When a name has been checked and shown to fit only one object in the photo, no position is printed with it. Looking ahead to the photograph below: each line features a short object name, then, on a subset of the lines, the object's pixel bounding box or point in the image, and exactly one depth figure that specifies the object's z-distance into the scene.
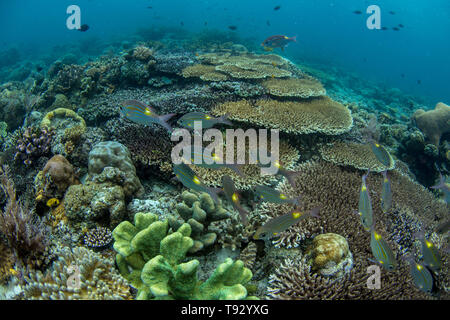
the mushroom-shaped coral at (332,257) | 2.79
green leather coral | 2.26
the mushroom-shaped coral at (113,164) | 4.09
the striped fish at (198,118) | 3.62
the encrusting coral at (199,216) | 3.12
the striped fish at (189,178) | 2.73
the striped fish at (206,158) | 2.86
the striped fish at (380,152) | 3.74
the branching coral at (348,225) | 2.74
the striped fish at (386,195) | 3.08
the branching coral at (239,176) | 4.30
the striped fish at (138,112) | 3.39
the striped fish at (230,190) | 2.84
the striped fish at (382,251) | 2.48
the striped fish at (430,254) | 2.87
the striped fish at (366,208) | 2.59
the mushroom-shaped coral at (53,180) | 3.95
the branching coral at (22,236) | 2.88
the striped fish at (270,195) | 2.84
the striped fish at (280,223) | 2.53
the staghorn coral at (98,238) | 3.29
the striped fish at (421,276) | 2.81
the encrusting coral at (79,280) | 2.44
